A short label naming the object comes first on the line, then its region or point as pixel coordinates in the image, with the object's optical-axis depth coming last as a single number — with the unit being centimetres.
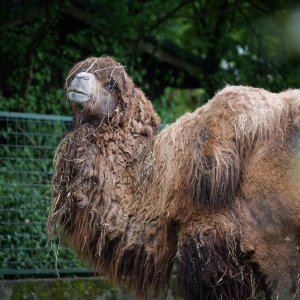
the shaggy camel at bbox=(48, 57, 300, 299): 957
